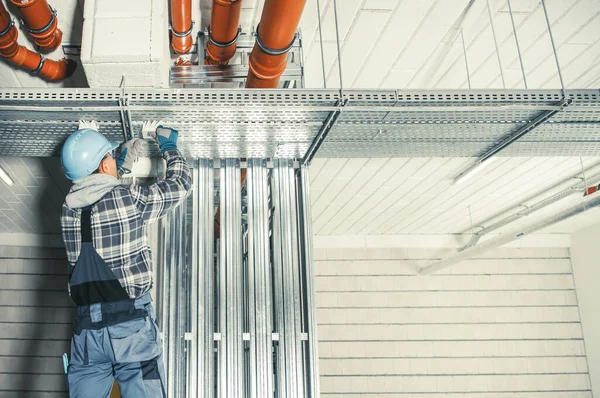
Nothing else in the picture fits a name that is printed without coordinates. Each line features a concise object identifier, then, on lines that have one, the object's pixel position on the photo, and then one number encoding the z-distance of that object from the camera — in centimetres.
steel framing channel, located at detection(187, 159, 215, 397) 351
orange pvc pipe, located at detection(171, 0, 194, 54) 312
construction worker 256
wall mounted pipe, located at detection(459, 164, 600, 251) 679
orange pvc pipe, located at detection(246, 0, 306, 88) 249
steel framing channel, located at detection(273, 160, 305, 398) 357
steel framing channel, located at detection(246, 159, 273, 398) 354
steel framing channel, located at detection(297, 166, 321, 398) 357
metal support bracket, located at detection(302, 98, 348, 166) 314
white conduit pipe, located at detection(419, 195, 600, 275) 568
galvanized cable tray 300
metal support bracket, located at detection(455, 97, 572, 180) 318
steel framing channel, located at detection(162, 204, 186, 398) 351
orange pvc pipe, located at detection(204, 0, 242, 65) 298
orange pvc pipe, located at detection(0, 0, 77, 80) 297
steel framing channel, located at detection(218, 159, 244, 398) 351
